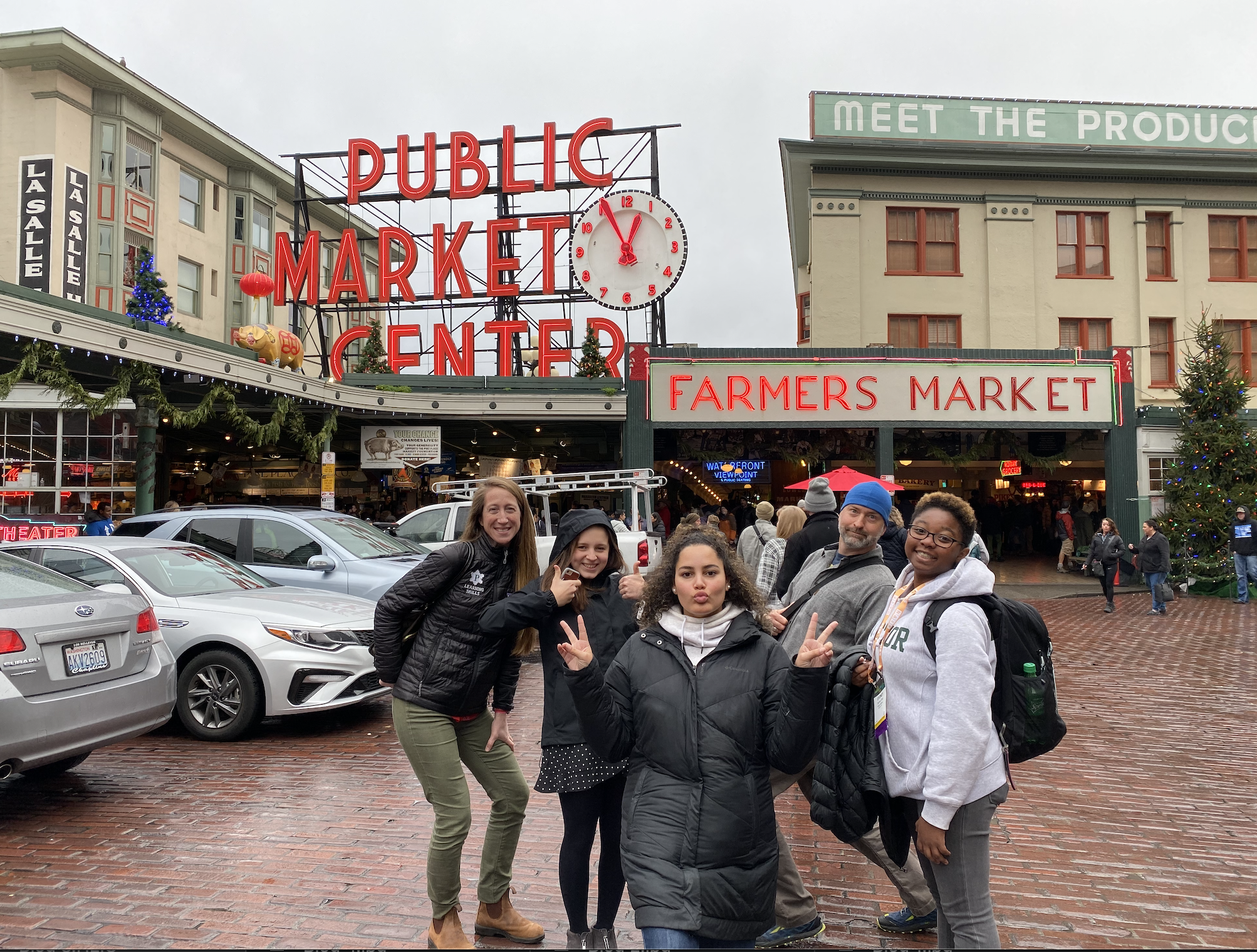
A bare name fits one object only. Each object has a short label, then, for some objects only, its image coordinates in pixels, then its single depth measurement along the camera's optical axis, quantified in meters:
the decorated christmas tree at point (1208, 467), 19.16
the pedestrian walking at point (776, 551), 8.59
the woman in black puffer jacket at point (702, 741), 2.59
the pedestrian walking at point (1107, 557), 15.72
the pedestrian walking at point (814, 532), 6.82
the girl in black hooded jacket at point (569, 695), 3.54
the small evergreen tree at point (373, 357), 24.56
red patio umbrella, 15.22
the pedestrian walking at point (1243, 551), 16.72
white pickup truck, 12.76
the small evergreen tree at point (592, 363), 22.25
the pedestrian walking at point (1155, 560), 15.71
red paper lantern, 25.34
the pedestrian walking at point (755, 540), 9.90
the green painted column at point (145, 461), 14.25
